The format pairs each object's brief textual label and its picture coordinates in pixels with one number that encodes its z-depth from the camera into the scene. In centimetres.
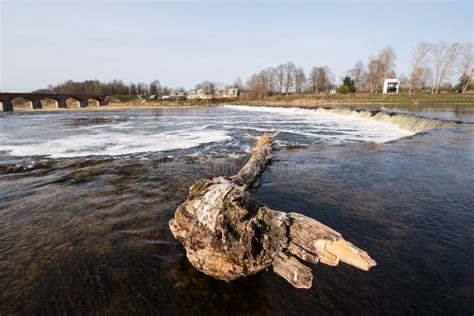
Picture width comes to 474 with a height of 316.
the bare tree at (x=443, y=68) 7475
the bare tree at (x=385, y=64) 8214
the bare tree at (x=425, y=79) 8211
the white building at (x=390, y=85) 8000
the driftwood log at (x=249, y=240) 356
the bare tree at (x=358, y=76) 10892
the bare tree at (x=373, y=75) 8812
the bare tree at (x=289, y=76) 11401
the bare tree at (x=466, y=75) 7374
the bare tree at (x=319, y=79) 10756
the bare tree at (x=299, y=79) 11281
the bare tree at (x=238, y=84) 16669
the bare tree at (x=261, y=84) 10827
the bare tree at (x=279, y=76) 11546
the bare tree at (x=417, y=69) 7556
